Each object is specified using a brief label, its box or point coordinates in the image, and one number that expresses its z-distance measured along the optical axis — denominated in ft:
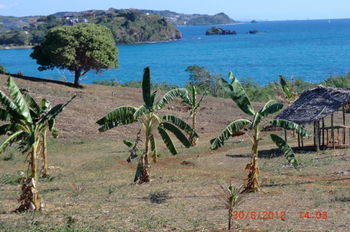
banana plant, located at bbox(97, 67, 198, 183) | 69.56
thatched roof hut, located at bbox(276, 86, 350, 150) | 97.86
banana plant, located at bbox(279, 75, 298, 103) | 130.11
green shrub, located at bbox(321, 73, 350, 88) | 197.68
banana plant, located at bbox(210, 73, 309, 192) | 65.72
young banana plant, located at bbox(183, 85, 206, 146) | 119.50
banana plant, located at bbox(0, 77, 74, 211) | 56.29
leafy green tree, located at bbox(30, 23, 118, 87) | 163.43
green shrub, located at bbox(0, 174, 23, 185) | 80.12
